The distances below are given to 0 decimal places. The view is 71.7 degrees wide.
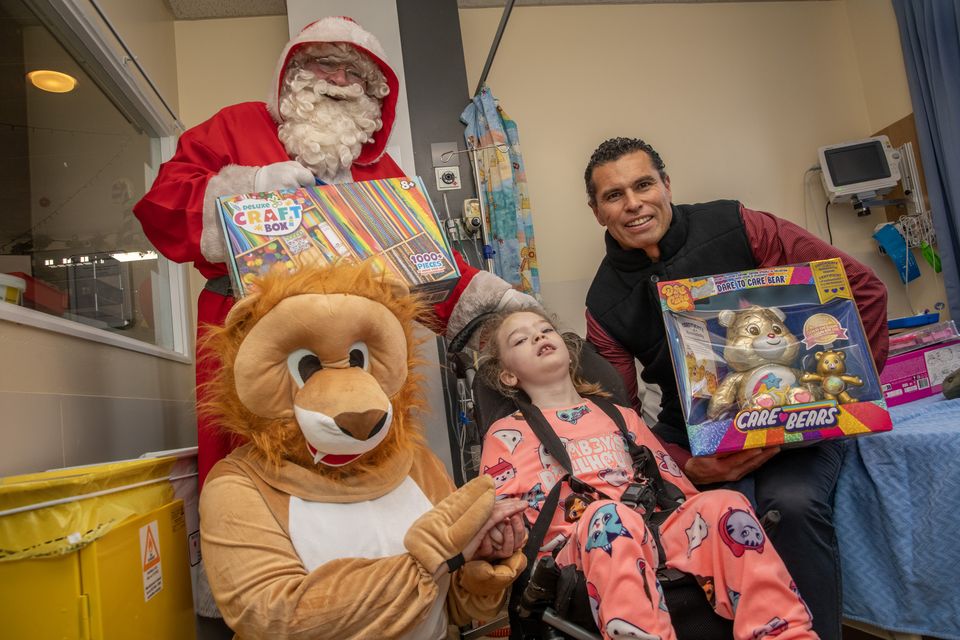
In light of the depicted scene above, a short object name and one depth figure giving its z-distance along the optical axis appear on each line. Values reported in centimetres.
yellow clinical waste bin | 103
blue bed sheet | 143
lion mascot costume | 111
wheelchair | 127
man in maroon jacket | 174
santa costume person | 155
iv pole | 307
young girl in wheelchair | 120
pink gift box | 240
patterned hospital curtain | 321
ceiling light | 215
